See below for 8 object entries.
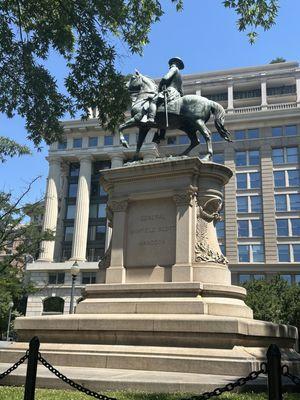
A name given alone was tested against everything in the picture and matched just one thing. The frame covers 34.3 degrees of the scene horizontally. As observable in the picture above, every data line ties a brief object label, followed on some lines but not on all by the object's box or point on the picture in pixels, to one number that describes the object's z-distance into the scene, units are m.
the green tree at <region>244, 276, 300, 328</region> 44.94
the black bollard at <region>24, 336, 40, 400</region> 6.61
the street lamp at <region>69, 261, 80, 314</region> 25.27
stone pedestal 10.95
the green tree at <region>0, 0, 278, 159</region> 13.75
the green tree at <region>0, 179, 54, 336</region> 27.55
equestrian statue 15.80
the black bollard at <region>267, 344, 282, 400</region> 5.35
